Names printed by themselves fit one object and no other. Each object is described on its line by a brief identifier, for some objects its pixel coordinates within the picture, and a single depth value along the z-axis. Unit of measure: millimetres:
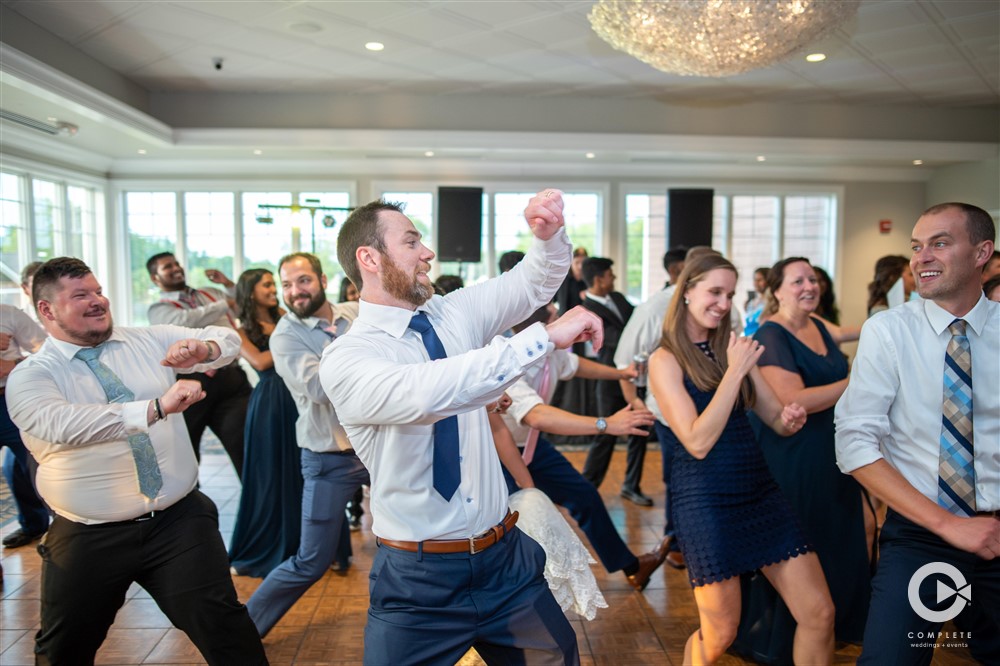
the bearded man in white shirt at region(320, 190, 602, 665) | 1598
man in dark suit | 4617
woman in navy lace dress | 2129
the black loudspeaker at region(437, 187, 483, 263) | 8891
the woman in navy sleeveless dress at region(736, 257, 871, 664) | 2691
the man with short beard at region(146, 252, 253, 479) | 4090
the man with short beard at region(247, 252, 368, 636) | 2723
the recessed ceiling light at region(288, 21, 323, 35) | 5266
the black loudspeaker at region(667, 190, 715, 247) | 9070
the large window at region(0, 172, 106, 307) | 7109
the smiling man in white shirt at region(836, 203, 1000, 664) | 1745
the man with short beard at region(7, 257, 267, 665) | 2033
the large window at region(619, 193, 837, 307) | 10023
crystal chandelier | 4191
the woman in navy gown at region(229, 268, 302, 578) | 3646
